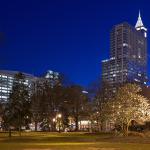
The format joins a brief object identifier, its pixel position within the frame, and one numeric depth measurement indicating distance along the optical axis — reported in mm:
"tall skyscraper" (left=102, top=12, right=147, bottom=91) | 103381
